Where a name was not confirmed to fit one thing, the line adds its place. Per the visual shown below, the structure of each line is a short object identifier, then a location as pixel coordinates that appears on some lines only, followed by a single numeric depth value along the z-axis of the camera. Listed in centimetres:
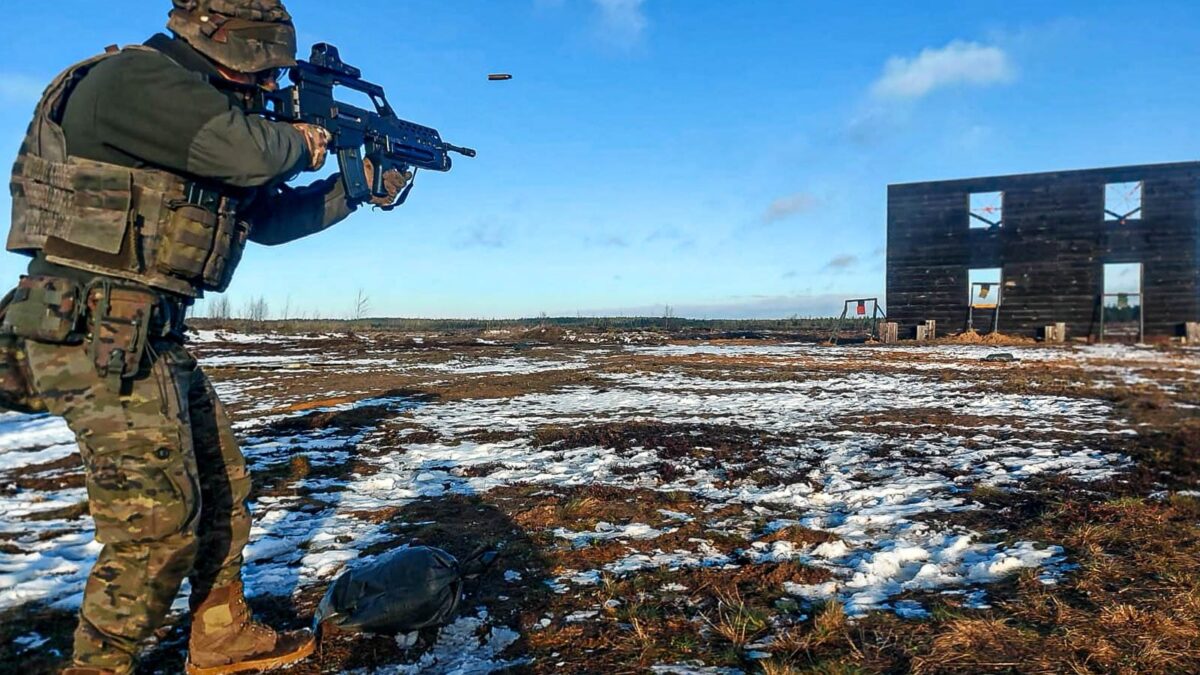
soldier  212
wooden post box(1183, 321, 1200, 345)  2147
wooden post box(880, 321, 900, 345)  2570
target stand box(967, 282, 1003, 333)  2473
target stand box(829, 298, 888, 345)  2728
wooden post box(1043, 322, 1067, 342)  2328
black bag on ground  273
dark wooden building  2278
